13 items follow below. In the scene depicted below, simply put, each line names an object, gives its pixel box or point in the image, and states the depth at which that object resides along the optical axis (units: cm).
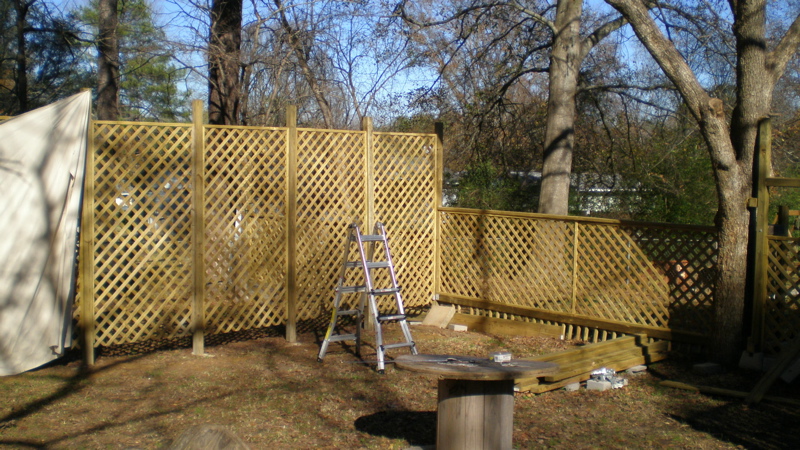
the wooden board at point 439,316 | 810
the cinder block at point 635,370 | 603
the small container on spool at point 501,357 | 401
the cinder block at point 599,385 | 550
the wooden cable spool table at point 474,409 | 377
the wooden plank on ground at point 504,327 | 746
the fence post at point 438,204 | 827
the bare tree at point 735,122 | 590
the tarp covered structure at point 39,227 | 548
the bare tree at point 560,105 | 955
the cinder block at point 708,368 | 589
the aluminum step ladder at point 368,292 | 610
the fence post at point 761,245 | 583
